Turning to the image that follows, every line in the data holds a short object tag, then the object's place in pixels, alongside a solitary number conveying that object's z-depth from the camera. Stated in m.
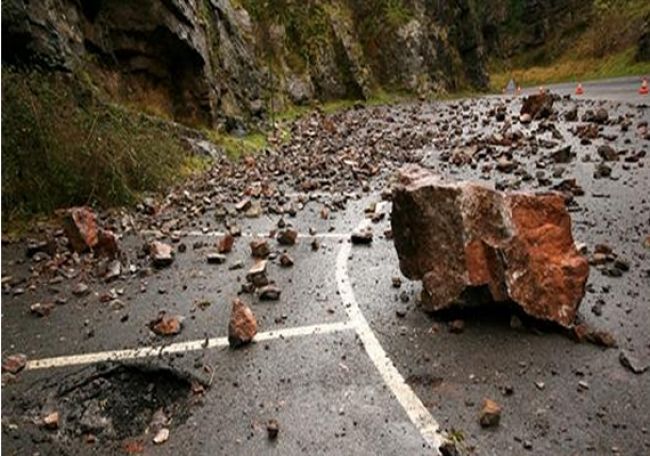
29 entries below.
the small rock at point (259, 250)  6.90
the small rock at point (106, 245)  7.04
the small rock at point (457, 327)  4.67
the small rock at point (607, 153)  9.50
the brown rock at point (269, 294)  5.68
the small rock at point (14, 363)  4.61
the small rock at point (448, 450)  3.27
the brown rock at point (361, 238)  7.04
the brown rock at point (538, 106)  15.76
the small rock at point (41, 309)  5.63
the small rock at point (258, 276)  5.96
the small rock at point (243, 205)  9.03
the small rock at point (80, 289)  6.04
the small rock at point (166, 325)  5.10
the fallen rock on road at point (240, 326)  4.77
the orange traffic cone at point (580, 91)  23.37
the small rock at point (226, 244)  7.16
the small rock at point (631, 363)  3.96
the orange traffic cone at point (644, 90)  18.69
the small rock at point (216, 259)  6.82
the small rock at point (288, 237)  7.29
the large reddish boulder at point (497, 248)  4.54
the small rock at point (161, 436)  3.69
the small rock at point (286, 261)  6.57
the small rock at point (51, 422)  3.88
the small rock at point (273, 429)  3.63
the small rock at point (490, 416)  3.55
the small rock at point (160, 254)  6.75
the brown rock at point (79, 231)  7.08
